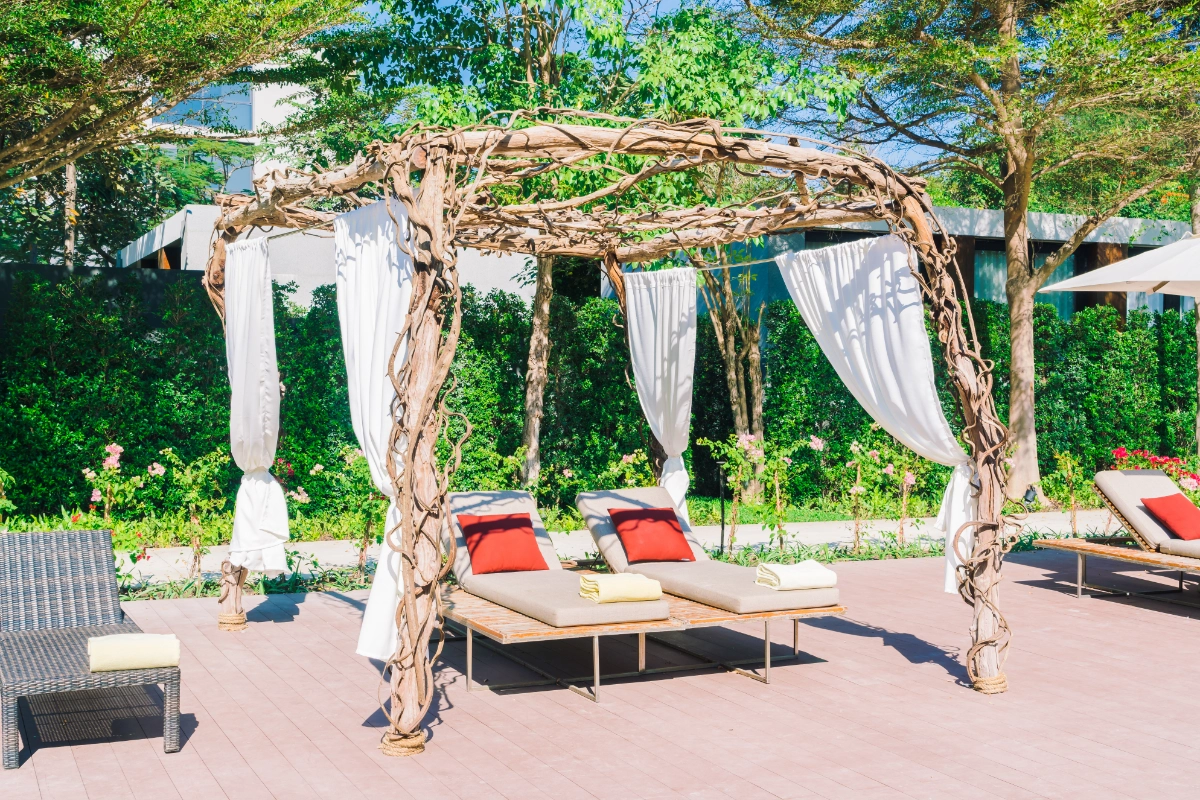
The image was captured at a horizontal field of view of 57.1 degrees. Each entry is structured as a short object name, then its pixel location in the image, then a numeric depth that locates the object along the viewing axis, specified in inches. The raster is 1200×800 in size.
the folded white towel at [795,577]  235.1
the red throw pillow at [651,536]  278.4
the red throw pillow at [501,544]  261.1
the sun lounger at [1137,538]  296.0
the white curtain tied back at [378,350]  188.2
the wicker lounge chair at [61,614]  177.2
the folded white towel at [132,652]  177.6
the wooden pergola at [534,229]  179.2
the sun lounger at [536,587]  216.7
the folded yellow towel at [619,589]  219.9
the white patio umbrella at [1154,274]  306.0
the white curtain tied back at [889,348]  223.6
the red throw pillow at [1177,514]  306.3
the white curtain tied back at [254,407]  253.4
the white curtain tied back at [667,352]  317.1
